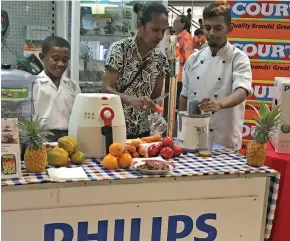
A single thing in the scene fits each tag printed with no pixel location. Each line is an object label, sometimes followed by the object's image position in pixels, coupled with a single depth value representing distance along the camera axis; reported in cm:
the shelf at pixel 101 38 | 386
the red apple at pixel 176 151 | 213
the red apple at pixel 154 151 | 215
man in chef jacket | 263
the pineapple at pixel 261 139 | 203
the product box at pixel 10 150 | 169
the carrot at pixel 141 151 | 212
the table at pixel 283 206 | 249
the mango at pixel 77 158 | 192
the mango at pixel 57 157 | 189
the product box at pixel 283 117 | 255
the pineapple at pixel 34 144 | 175
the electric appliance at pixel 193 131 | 216
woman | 252
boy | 241
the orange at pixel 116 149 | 191
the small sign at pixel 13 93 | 185
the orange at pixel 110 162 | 187
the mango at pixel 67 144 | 193
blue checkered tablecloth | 175
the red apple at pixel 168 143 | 215
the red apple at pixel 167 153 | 209
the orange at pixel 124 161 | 190
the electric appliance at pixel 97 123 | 197
